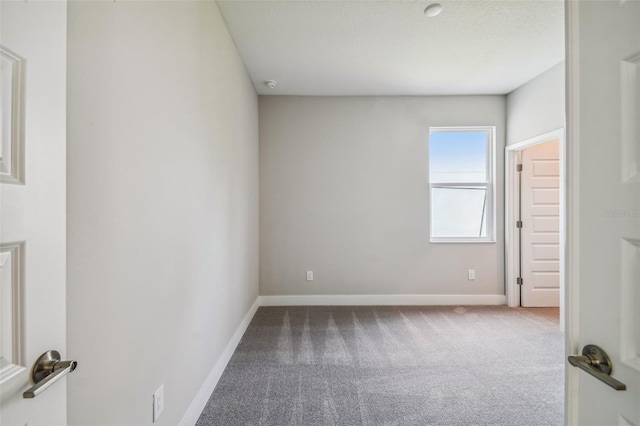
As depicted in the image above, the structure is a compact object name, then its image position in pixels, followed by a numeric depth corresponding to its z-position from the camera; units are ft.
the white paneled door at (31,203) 1.61
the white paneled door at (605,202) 1.98
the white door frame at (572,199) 2.38
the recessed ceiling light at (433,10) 7.01
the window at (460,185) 12.67
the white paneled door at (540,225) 12.00
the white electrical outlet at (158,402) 4.08
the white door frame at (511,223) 12.13
